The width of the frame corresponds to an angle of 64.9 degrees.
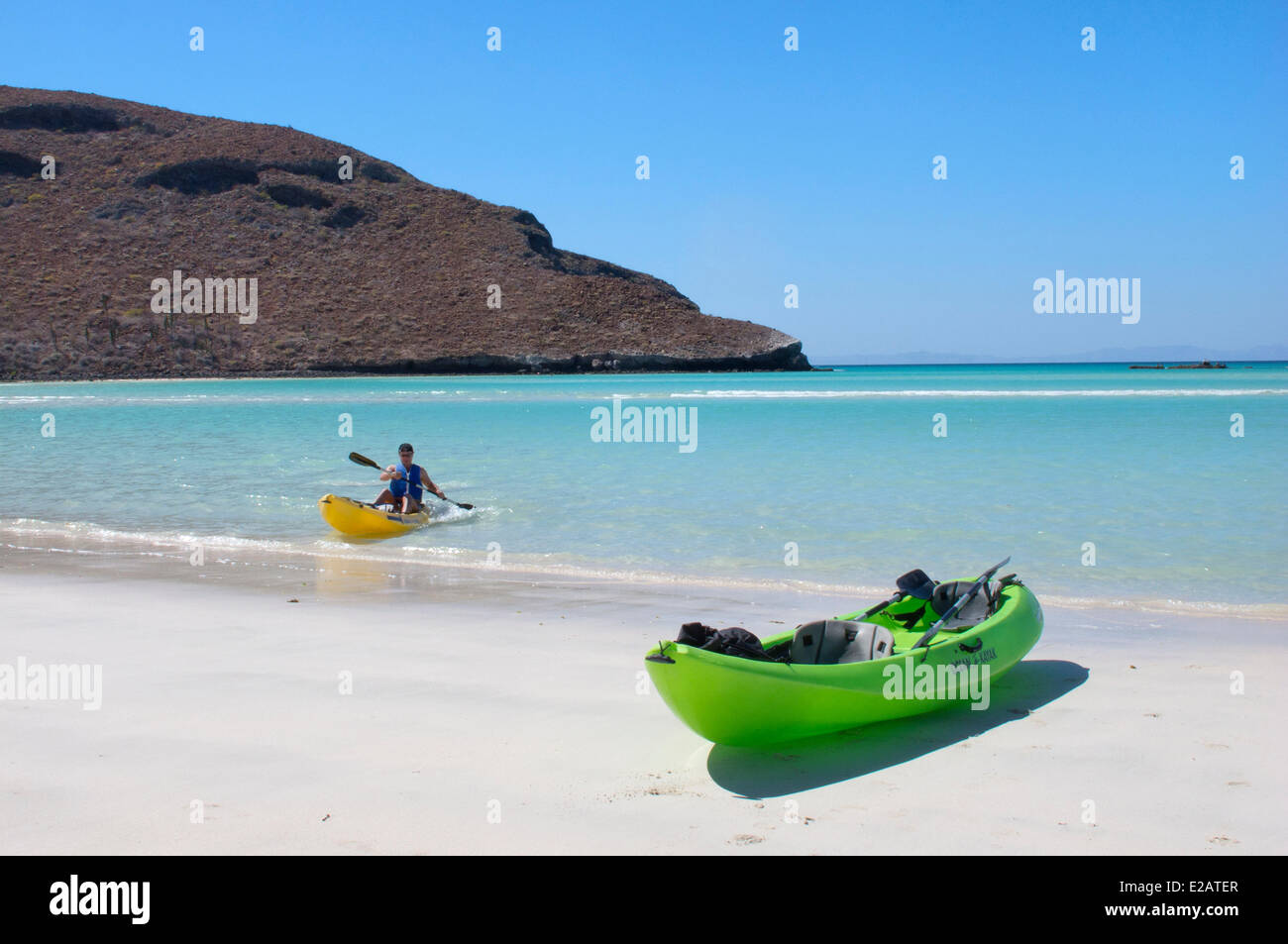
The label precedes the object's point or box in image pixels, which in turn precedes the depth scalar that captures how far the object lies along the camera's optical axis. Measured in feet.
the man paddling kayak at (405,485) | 38.37
